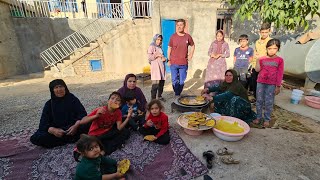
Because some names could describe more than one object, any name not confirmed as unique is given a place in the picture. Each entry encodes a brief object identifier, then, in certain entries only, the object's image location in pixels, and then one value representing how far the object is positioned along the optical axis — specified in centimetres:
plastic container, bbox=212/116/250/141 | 308
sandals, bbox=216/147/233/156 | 289
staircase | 912
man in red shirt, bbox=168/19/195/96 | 468
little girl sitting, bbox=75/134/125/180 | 199
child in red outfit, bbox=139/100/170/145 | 311
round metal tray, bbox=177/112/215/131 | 324
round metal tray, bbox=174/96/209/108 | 394
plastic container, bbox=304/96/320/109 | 458
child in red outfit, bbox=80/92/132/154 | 286
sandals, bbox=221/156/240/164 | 268
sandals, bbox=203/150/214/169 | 265
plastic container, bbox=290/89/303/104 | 482
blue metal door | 791
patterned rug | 253
